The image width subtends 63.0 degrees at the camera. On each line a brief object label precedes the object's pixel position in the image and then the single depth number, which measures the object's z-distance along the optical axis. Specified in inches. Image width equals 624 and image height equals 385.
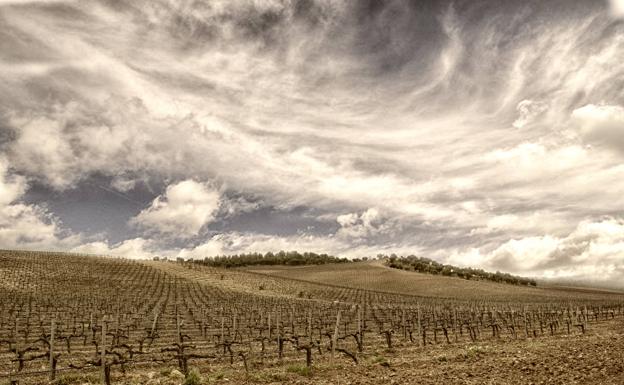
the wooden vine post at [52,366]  694.5
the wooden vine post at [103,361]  624.7
